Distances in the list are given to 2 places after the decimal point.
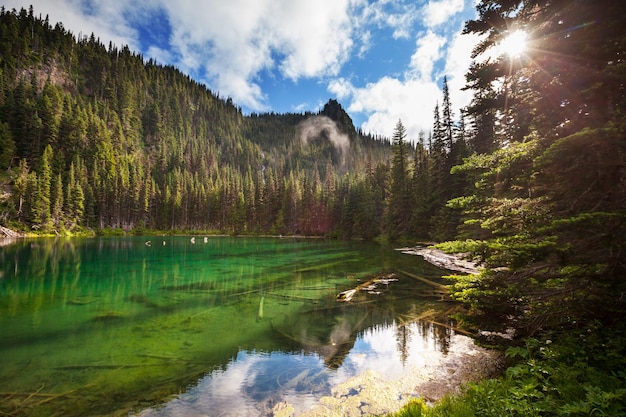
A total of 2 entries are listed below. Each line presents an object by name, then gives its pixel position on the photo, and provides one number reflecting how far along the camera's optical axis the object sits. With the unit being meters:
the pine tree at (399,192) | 60.25
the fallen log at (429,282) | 19.58
